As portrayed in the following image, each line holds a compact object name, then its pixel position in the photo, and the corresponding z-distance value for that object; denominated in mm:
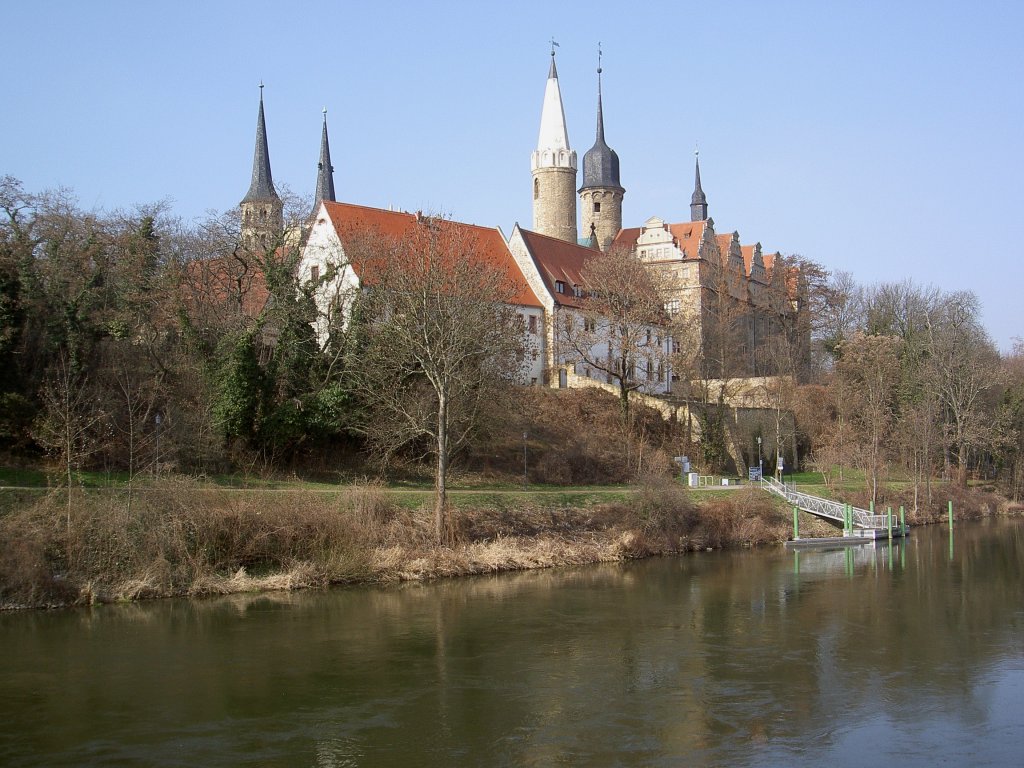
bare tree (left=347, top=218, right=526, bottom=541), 31844
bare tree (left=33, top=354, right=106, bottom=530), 28250
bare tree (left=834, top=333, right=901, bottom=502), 49719
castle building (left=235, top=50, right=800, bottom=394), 49969
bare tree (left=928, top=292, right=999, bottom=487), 52906
